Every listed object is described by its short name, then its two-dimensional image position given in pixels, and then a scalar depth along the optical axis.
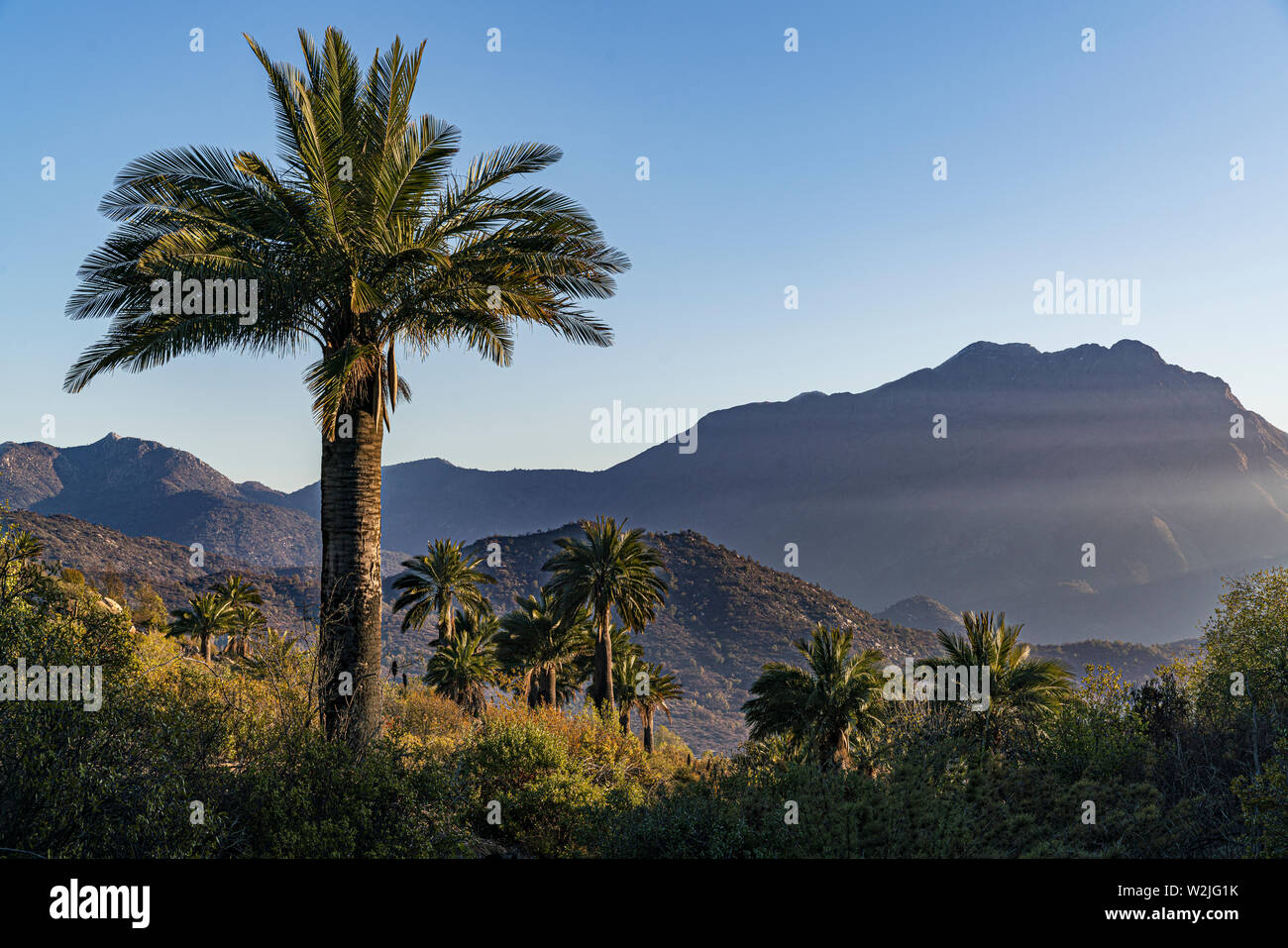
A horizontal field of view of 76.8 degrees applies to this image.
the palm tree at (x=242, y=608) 50.47
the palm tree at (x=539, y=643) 39.16
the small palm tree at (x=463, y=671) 41.50
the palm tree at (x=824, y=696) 25.56
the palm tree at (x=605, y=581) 35.44
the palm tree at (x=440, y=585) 41.16
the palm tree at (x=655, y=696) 43.56
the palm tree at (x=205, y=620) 48.25
